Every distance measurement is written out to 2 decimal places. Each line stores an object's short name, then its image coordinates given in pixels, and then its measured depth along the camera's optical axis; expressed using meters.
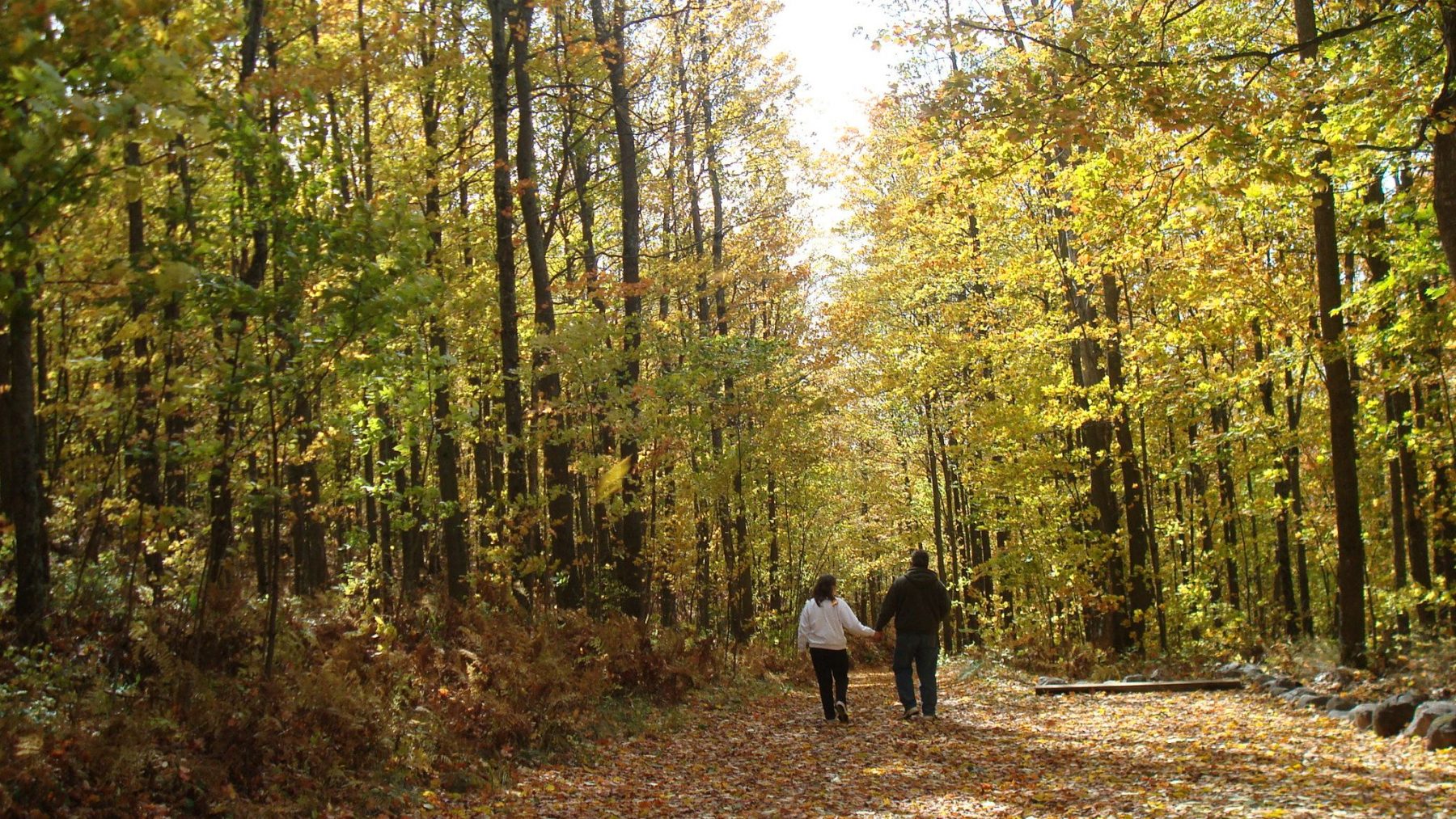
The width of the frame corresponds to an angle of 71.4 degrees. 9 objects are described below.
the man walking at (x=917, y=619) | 11.54
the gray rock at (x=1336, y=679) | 10.65
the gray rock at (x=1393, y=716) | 8.25
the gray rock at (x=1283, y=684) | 11.37
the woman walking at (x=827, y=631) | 11.56
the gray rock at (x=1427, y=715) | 7.75
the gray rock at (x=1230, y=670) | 13.26
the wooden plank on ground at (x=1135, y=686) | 12.52
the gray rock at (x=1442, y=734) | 7.40
